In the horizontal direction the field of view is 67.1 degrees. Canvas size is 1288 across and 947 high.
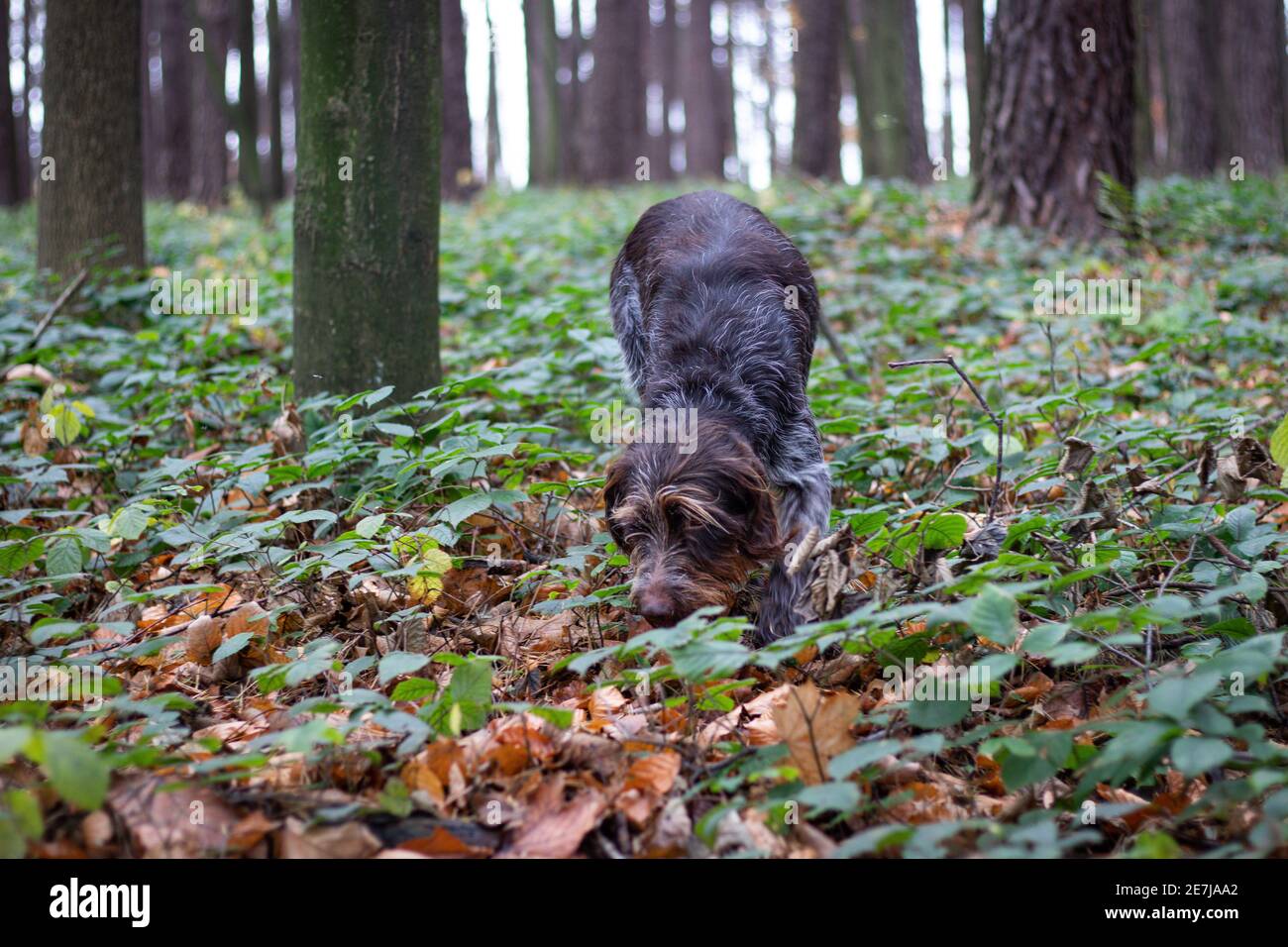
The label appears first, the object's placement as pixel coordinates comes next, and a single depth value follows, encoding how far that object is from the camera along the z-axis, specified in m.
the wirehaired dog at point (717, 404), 4.04
